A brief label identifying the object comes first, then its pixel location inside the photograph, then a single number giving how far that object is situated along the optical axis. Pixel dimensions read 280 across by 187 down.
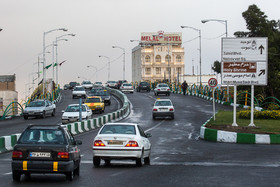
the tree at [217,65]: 96.61
